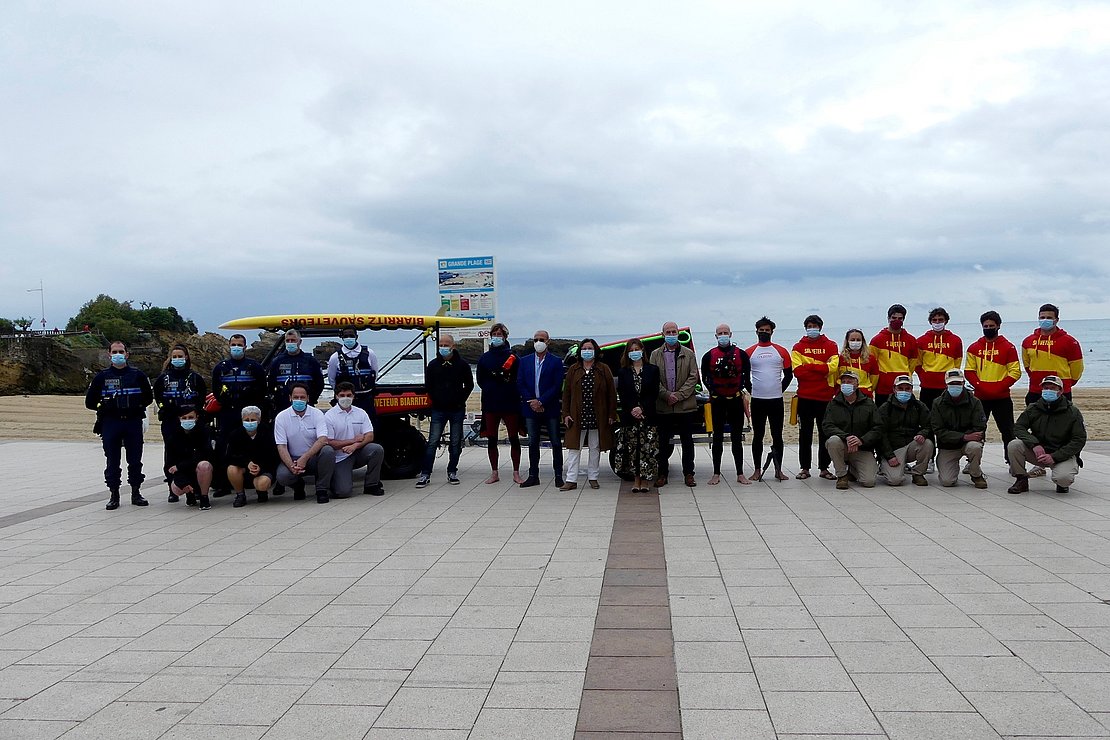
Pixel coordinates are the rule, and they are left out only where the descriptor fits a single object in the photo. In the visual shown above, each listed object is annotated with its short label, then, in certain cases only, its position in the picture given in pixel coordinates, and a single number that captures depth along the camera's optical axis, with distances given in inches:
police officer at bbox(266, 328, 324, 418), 422.6
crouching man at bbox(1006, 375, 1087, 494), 373.4
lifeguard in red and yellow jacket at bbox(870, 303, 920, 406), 432.8
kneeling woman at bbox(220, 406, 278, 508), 390.6
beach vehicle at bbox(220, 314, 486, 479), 457.1
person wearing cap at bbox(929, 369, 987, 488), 401.1
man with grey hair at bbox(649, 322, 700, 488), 413.6
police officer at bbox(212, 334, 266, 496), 414.3
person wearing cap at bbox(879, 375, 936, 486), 409.4
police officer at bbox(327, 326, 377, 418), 442.9
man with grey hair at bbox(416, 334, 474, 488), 437.7
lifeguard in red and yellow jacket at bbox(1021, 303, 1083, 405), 403.9
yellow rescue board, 458.0
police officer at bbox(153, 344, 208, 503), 396.8
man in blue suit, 427.5
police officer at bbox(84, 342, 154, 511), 394.3
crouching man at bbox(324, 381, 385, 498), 409.4
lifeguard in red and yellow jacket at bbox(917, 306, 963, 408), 429.4
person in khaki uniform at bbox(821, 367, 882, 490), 409.7
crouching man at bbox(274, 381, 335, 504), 395.5
